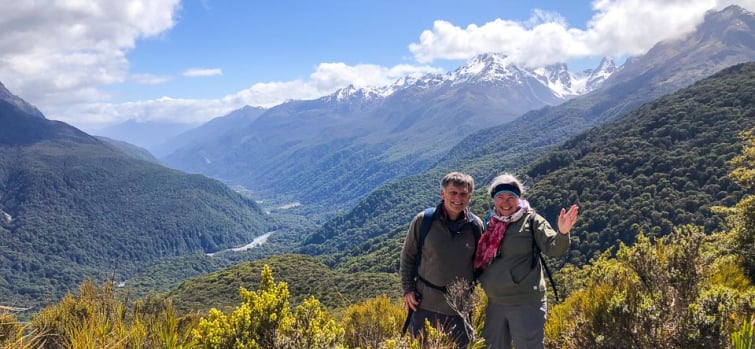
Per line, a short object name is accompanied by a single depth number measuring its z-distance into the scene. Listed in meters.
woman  3.74
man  4.09
